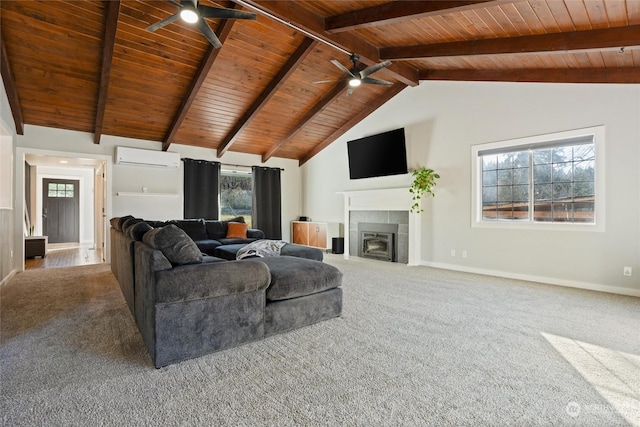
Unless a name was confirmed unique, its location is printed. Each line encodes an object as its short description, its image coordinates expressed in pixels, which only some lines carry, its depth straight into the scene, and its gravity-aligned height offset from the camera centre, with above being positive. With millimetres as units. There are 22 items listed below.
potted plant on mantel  5645 +498
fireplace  6316 -579
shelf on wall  6370 +414
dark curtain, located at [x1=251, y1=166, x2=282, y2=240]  8164 +299
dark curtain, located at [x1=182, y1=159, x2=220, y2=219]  7121 +579
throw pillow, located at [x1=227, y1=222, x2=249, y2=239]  6359 -346
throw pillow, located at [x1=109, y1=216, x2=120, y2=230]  4412 -119
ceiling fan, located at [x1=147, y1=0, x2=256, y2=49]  2875 +1877
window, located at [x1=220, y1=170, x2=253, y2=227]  7907 +487
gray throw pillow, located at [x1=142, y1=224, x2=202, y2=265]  2170 -215
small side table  6707 -670
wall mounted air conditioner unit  6176 +1140
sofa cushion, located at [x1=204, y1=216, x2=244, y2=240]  6430 -309
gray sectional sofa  2023 -601
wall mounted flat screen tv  6133 +1181
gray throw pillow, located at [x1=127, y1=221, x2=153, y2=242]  2791 -143
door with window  9375 +136
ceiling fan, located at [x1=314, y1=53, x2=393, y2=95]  4250 +1894
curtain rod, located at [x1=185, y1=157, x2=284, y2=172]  7074 +1204
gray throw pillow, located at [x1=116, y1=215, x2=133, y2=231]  3988 -89
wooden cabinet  7867 -517
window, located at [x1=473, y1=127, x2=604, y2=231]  4191 +477
